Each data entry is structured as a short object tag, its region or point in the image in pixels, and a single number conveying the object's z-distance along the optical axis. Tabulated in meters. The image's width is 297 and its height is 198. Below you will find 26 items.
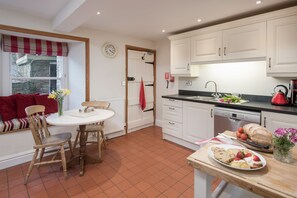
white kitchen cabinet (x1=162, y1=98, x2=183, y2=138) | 3.27
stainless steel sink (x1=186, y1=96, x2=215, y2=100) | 3.29
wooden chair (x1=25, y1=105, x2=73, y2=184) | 2.11
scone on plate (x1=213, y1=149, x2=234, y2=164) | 0.91
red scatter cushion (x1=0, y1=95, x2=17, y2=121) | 2.59
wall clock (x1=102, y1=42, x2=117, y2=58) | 3.46
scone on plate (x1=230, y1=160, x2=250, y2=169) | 0.87
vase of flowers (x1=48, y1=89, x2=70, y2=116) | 2.42
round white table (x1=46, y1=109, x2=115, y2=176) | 2.11
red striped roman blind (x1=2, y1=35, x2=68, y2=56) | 2.76
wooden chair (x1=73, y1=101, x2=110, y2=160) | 2.69
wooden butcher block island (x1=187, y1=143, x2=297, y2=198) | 0.74
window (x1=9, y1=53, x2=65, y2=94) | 3.02
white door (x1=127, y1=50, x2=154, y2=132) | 4.07
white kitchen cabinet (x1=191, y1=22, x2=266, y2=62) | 2.41
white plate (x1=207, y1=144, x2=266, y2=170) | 0.91
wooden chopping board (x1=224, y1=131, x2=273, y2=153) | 1.07
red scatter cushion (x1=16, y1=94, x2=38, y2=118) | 2.78
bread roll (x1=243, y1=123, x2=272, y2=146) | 1.06
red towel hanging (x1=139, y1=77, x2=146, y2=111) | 4.21
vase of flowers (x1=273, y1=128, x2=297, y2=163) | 0.92
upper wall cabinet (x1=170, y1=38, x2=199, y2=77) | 3.30
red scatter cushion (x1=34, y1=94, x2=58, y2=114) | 3.02
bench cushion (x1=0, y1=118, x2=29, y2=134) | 2.43
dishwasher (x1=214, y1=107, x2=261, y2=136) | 2.26
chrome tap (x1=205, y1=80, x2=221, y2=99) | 3.18
